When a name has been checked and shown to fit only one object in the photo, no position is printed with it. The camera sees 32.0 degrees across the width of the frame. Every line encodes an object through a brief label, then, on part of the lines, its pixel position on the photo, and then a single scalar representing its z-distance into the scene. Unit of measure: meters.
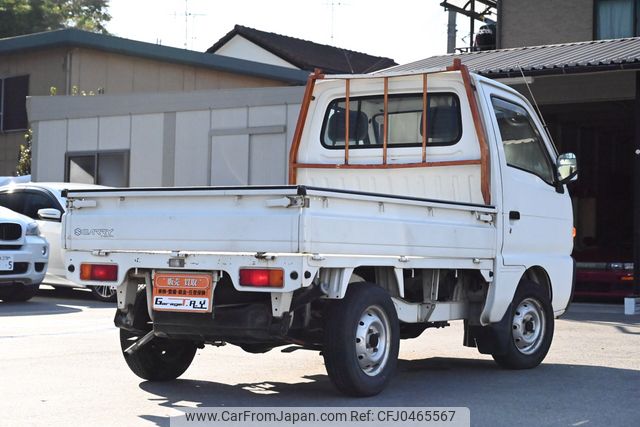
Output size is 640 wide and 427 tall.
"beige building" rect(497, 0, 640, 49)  23.64
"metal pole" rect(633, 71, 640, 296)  16.08
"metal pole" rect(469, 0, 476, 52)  34.31
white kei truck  7.17
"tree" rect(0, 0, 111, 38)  47.72
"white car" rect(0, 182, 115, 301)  15.67
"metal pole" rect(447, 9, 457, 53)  30.02
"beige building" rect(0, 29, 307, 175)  28.75
